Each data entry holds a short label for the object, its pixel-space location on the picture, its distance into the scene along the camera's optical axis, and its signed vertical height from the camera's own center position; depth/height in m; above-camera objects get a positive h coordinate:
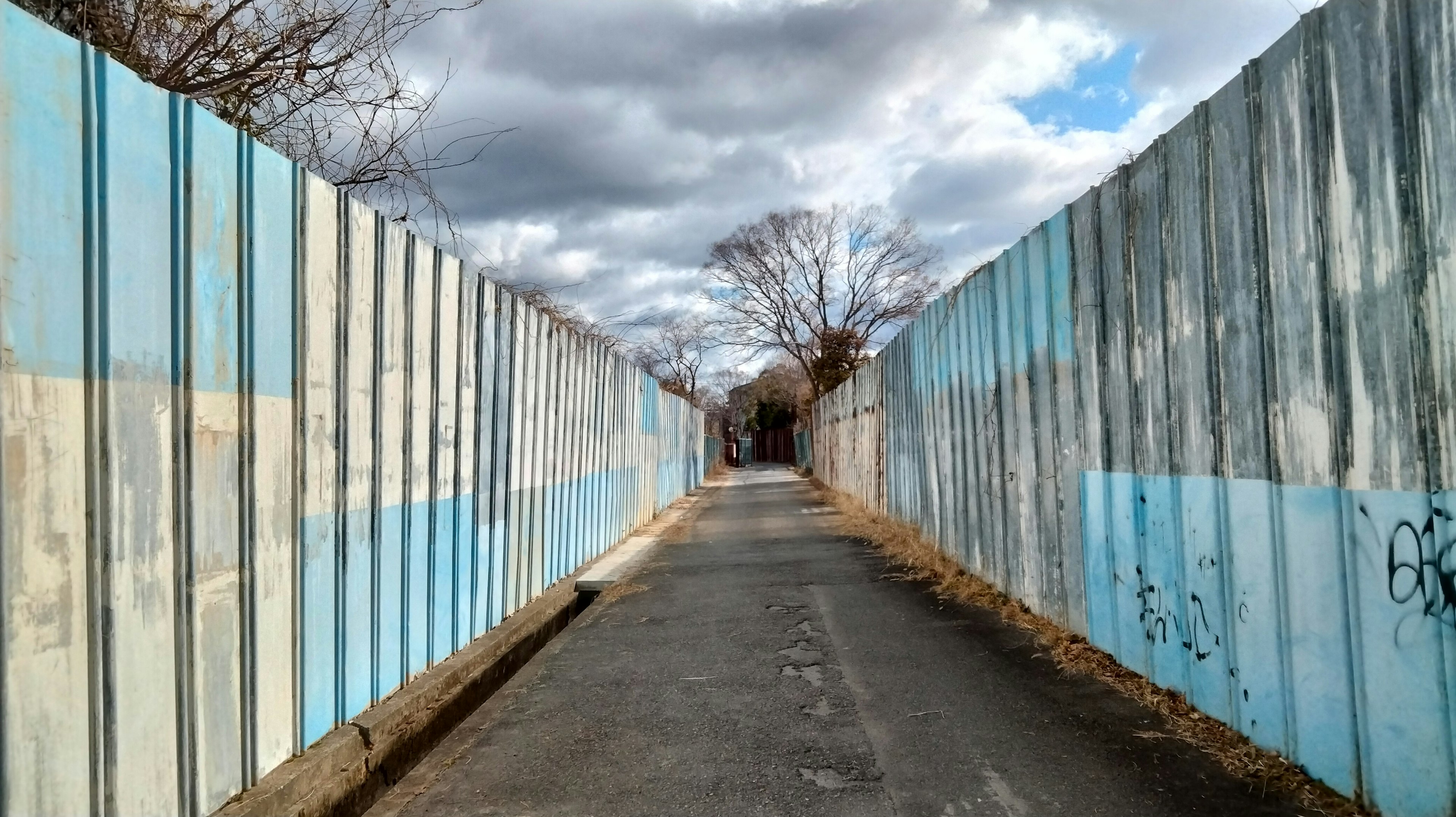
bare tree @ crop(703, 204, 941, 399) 40.25 +5.36
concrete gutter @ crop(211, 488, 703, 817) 3.36 -1.40
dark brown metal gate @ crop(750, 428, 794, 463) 66.50 -0.77
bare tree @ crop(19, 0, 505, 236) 4.35 +2.16
